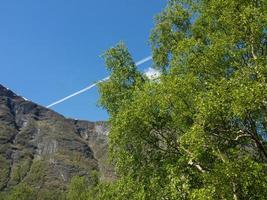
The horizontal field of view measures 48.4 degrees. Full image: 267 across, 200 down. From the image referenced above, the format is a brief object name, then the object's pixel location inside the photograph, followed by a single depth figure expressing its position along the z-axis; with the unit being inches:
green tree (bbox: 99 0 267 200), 659.2
